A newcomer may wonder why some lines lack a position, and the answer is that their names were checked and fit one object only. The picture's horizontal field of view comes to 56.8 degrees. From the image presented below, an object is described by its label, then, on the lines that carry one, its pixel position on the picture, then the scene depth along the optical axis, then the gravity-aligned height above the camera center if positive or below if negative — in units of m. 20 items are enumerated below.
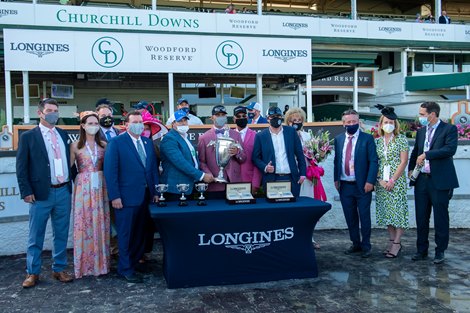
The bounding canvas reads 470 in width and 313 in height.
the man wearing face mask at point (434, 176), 5.10 -0.42
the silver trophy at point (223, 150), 4.70 -0.06
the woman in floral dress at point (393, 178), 5.40 -0.45
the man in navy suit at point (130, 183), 4.55 -0.41
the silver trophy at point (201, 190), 4.44 -0.47
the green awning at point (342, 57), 15.84 +3.15
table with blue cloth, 4.23 -0.98
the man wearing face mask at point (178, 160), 4.66 -0.16
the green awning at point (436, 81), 18.20 +2.84
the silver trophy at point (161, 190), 4.39 -0.46
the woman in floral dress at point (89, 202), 4.71 -0.61
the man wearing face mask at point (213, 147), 5.17 -0.03
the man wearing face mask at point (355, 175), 5.43 -0.42
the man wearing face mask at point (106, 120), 5.24 +0.31
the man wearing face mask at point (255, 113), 7.51 +0.53
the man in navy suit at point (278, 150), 5.30 -0.09
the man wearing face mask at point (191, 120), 4.91 +0.48
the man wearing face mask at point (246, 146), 5.44 -0.03
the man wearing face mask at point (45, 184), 4.41 -0.38
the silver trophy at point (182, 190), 4.42 -0.47
